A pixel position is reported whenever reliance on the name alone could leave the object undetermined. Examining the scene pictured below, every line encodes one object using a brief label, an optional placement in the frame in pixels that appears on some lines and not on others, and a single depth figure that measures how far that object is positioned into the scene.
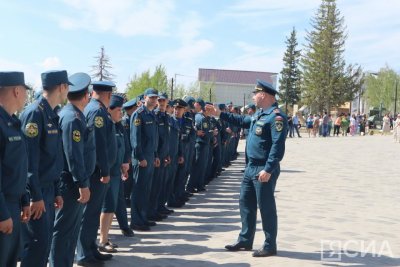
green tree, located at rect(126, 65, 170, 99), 64.88
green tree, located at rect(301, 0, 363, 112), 63.19
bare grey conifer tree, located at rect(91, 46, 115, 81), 56.50
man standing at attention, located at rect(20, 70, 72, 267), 3.92
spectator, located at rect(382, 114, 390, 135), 42.63
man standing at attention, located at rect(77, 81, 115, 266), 5.27
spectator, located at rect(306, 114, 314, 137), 41.36
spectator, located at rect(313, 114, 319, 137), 40.26
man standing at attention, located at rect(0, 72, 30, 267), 3.39
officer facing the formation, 5.96
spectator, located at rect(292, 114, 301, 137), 38.55
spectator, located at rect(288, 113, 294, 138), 36.20
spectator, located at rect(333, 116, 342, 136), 41.06
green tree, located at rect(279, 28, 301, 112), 74.50
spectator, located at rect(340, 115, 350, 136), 42.53
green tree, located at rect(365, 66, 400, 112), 85.31
